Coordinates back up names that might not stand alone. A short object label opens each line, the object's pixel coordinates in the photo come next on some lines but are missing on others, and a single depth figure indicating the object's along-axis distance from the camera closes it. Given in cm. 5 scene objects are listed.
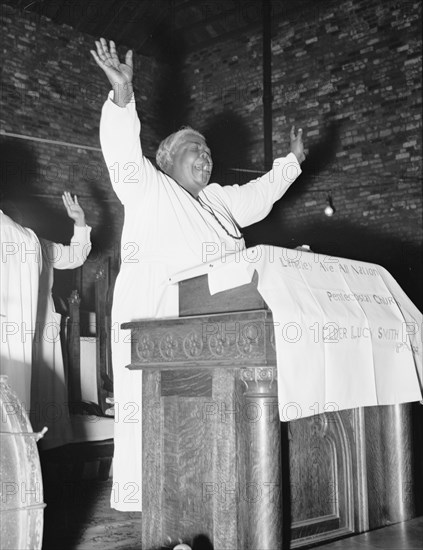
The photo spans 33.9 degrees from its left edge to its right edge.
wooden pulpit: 225
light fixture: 869
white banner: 223
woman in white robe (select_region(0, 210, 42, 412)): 466
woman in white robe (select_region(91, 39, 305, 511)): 300
